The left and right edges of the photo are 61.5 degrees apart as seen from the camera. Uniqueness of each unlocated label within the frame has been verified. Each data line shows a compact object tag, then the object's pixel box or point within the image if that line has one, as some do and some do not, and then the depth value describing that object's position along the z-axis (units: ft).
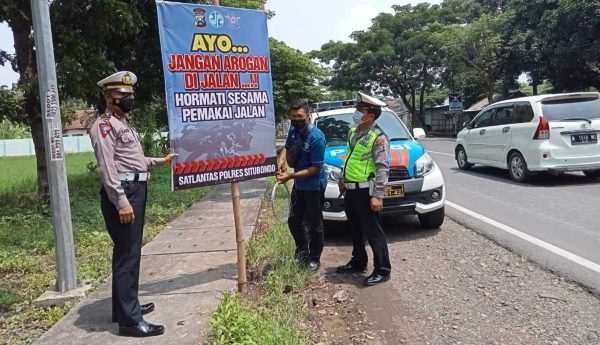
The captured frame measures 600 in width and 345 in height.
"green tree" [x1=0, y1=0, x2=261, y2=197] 26.25
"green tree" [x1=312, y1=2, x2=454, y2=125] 125.90
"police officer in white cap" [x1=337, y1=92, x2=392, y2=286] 15.25
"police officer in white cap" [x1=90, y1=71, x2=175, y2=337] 11.21
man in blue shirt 15.80
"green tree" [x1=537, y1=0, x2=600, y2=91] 69.56
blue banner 13.08
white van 30.60
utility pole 14.46
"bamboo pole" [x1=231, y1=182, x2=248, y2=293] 14.55
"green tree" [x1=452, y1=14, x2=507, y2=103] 95.35
